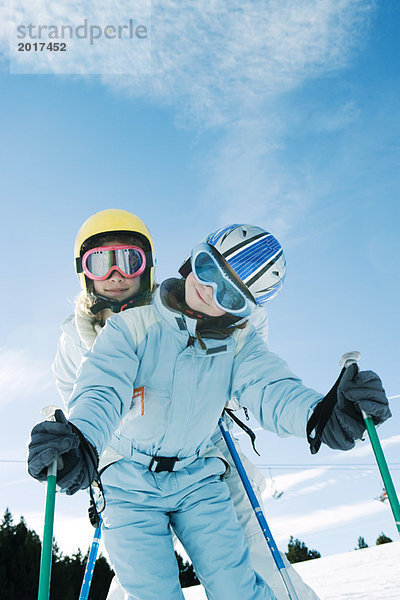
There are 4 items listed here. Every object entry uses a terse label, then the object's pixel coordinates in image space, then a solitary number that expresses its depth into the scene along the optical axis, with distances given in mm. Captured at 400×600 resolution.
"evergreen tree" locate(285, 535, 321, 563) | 37134
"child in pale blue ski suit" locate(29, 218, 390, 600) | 2910
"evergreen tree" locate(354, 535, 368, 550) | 40406
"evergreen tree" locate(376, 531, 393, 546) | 37500
